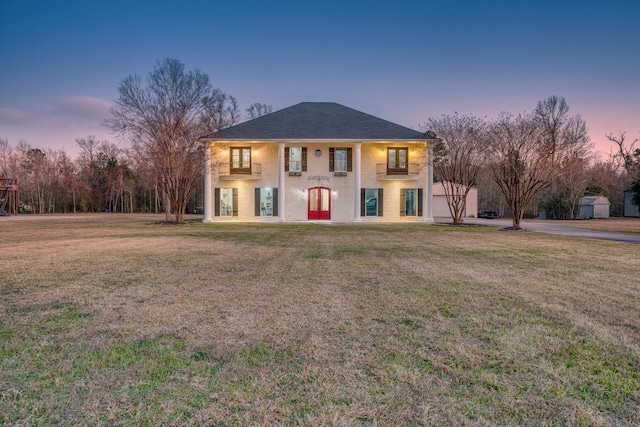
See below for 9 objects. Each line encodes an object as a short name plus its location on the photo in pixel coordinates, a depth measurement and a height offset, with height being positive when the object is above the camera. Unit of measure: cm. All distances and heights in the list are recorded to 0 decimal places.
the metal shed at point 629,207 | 3862 -12
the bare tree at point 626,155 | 3366 +571
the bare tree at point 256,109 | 4141 +1229
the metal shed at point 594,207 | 3628 -10
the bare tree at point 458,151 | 1912 +336
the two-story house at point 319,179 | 2278 +194
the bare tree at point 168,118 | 2009 +547
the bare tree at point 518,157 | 1669 +258
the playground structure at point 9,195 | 3145 +127
